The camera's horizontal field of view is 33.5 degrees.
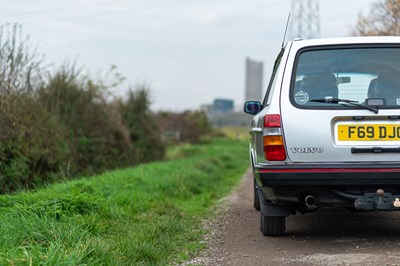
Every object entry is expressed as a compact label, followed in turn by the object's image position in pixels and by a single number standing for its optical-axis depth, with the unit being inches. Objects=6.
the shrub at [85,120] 610.5
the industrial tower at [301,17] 1265.5
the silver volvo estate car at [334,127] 234.1
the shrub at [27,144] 447.5
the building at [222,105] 3439.5
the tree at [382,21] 502.6
